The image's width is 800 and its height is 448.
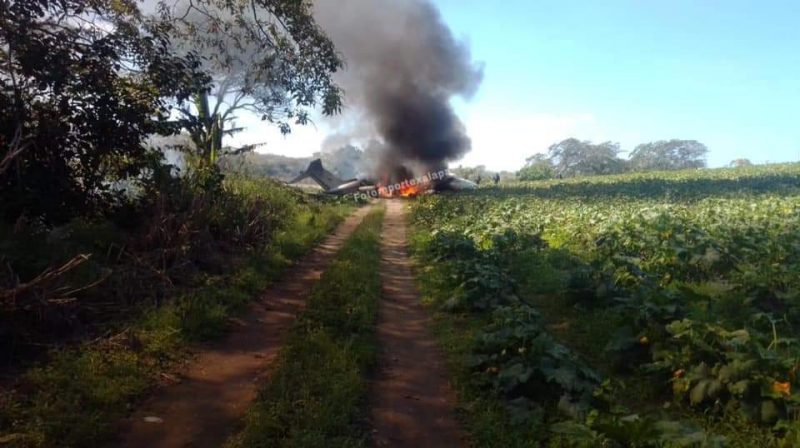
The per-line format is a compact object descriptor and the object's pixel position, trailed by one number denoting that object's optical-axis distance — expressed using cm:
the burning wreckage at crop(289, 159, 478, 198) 3131
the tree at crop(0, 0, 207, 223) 779
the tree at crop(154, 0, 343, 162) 1024
